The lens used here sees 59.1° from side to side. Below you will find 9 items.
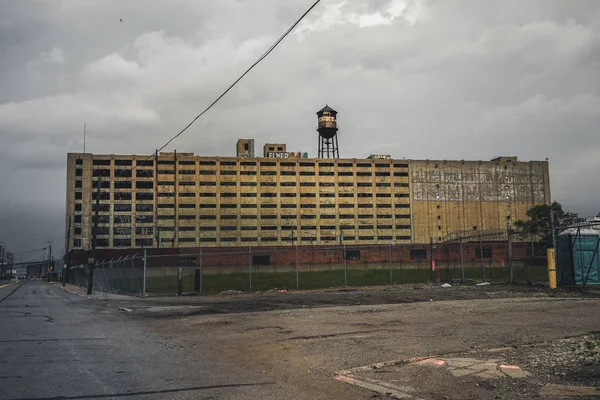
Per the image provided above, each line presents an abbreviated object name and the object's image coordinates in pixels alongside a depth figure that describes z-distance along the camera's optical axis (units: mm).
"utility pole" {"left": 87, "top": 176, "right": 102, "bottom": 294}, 32844
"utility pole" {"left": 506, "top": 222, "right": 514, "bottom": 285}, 25570
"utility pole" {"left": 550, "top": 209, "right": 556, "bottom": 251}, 22638
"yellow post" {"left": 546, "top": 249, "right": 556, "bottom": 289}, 23128
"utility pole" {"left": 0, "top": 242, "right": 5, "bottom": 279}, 127500
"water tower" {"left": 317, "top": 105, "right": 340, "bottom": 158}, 117000
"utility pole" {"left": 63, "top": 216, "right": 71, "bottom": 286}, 68512
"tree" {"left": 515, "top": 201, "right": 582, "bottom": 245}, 82500
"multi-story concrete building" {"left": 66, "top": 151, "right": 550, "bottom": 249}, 116375
